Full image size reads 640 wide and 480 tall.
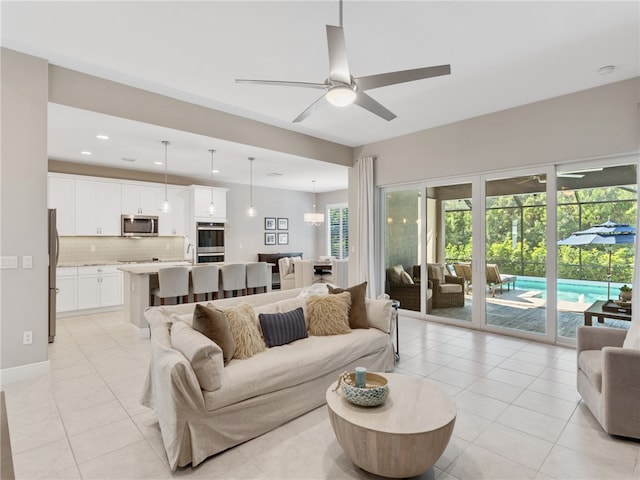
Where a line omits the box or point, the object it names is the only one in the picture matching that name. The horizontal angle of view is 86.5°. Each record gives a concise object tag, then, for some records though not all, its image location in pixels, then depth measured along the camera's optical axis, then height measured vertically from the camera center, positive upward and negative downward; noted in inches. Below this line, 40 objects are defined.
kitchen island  187.0 -29.8
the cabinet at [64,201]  235.8 +28.2
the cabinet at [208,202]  297.9 +35.1
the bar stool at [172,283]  183.3 -23.2
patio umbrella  148.0 +1.9
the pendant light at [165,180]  197.2 +53.6
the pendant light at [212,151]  209.8 +57.1
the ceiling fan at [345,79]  86.0 +44.5
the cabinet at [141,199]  269.1 +34.2
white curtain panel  239.0 +11.2
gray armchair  87.0 -39.8
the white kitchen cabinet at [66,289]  229.1 -32.4
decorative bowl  75.2 -34.3
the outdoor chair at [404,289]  229.5 -33.4
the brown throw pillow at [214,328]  97.3 -25.1
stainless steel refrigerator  169.2 -13.3
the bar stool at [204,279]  195.5 -22.5
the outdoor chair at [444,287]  210.4 -29.7
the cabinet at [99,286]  239.3 -32.8
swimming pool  162.4 -24.2
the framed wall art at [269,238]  373.1 +3.1
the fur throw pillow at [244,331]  103.2 -28.5
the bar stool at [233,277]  210.2 -22.4
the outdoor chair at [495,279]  190.1 -21.9
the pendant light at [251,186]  248.7 +55.6
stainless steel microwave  268.4 +12.7
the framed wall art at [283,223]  384.5 +20.1
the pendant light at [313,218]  331.9 +22.4
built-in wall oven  303.1 -0.9
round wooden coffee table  67.8 -38.9
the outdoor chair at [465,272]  202.7 -19.2
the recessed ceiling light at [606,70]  136.6 +69.6
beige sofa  79.2 -39.7
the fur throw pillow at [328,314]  126.5 -28.0
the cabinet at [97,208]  248.4 +25.0
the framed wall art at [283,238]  386.3 +3.2
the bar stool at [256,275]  223.3 -22.9
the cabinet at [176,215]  290.7 +23.1
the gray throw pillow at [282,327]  115.1 -30.1
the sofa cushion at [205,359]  82.1 -29.0
